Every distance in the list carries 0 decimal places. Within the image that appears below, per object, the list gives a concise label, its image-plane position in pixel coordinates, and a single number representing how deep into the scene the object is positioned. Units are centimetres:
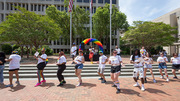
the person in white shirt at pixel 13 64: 509
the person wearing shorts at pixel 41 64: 527
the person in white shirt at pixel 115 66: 444
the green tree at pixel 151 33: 1581
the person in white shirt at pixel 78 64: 525
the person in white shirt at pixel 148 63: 566
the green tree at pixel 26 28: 1191
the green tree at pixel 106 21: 2255
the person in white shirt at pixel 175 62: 636
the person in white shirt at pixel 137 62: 464
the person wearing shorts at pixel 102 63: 568
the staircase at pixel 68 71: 718
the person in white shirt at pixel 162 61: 632
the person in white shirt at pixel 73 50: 1012
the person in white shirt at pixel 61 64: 515
